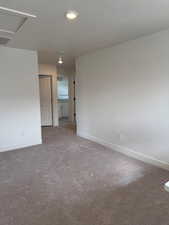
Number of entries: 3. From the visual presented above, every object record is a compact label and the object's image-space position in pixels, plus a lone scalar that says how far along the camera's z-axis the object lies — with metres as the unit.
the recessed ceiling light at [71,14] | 2.04
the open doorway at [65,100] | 7.07
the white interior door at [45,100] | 6.35
